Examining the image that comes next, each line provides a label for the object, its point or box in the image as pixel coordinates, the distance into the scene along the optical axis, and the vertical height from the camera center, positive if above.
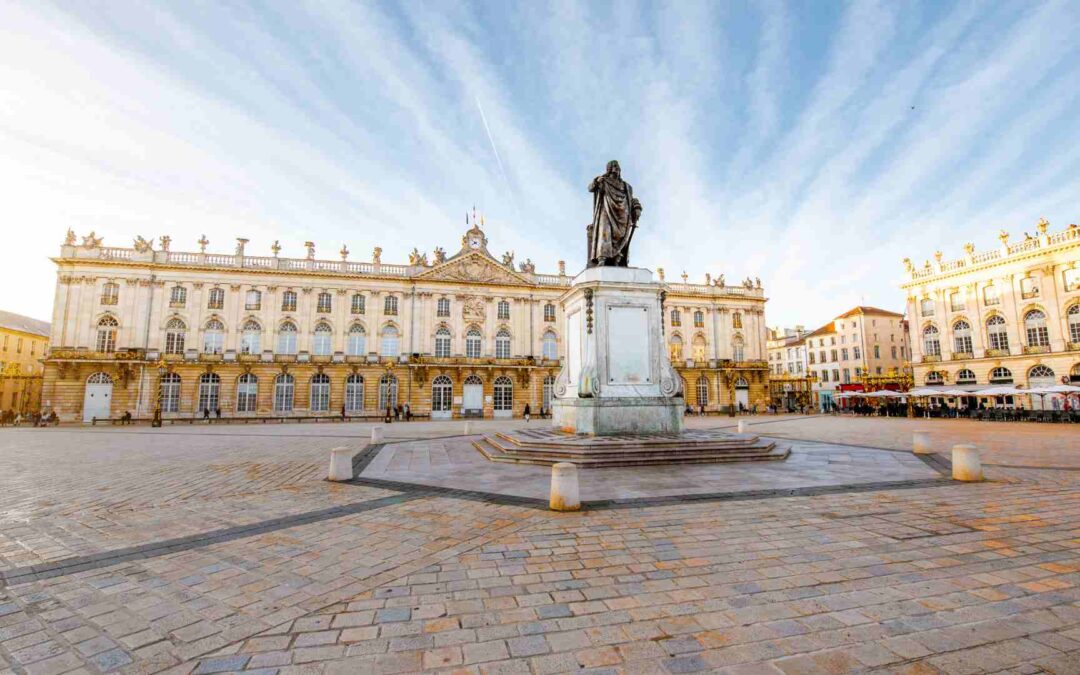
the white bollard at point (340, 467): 8.74 -1.48
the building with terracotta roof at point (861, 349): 56.00 +4.69
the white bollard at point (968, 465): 8.15 -1.37
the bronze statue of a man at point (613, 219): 13.08 +4.76
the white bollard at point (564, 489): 6.10 -1.31
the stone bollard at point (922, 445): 11.45 -1.41
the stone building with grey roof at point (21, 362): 46.12 +2.95
